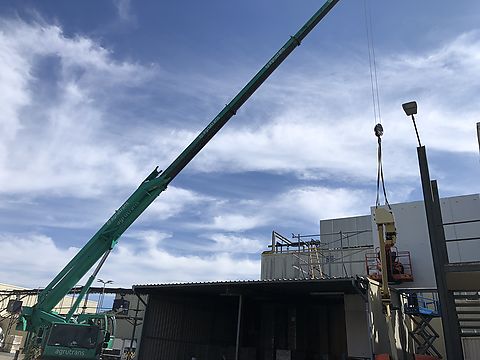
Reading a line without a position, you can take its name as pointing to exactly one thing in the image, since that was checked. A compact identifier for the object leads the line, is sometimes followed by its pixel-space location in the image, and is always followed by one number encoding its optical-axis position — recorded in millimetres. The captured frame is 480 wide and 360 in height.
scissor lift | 18625
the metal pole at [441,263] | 9234
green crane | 15281
